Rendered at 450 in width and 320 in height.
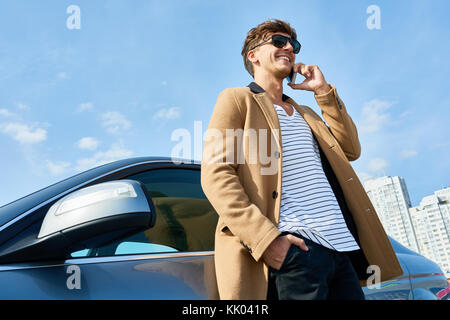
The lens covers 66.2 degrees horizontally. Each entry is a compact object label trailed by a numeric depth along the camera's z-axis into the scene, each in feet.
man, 4.12
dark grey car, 2.91
